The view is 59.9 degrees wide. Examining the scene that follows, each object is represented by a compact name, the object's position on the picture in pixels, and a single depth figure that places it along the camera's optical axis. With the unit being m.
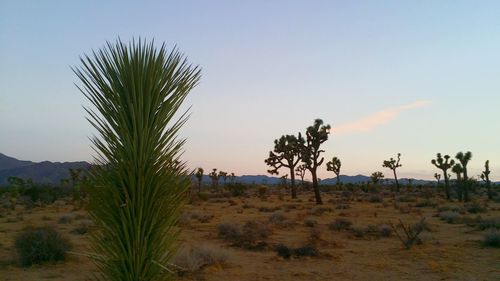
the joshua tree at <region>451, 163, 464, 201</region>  33.31
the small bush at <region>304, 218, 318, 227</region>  19.12
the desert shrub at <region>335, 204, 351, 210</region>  27.73
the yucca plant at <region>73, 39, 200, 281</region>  2.66
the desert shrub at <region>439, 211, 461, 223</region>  20.55
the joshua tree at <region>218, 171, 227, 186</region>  58.84
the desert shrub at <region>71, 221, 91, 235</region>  16.27
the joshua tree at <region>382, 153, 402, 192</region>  48.44
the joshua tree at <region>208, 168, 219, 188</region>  55.41
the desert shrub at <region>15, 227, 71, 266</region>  11.08
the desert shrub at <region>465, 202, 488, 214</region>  24.45
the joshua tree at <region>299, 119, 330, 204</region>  30.80
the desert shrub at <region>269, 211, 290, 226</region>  19.23
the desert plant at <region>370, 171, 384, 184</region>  53.76
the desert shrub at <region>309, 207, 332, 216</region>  24.27
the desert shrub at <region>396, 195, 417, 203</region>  34.10
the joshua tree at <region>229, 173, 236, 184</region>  64.22
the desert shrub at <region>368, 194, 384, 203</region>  33.77
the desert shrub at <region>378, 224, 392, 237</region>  16.42
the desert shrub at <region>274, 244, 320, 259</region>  12.09
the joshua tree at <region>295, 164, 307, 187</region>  44.57
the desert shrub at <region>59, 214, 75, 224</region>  20.47
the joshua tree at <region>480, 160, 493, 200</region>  37.64
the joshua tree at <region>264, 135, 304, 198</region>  36.11
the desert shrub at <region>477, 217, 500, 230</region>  16.66
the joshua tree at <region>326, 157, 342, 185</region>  51.41
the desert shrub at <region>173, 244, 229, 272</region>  10.41
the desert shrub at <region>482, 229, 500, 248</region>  13.25
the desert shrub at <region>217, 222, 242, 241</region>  15.54
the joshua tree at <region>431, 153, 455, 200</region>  37.34
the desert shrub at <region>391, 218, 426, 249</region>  13.17
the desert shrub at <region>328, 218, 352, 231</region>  18.06
